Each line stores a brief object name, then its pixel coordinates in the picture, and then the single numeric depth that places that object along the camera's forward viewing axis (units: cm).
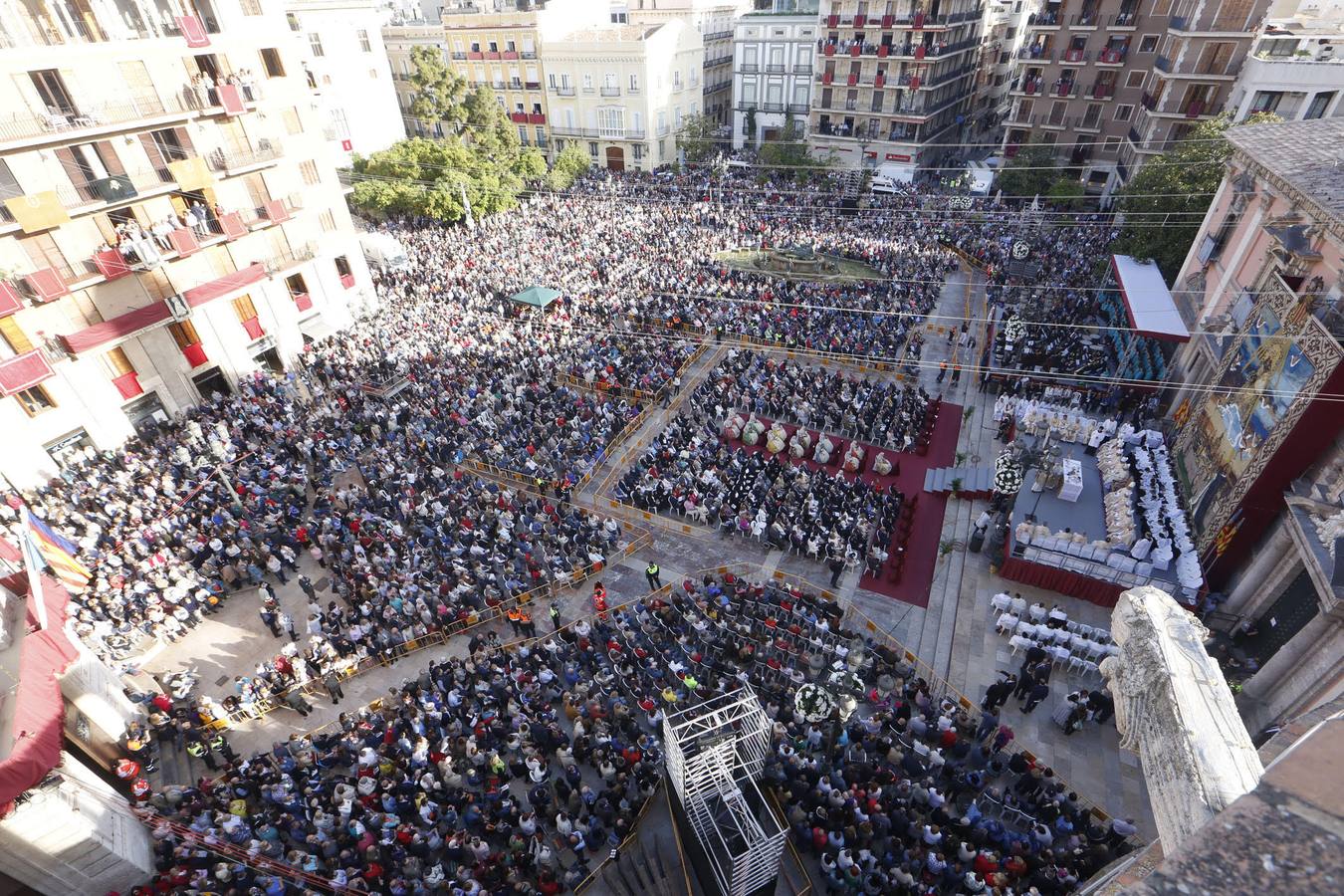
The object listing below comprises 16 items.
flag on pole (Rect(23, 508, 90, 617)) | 1358
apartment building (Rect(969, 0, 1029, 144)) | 5922
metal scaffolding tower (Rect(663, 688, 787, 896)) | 1048
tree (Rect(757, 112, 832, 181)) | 4588
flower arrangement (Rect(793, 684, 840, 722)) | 1212
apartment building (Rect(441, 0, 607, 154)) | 5234
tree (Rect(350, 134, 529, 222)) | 4059
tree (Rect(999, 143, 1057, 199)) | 4181
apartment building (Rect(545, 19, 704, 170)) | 5047
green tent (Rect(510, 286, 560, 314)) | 3097
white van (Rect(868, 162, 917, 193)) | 4675
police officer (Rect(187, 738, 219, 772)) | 1414
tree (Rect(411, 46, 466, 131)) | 4391
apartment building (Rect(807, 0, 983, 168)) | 4588
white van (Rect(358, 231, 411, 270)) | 3597
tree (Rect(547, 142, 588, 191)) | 4735
